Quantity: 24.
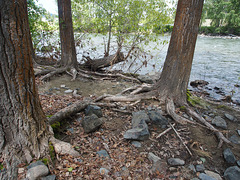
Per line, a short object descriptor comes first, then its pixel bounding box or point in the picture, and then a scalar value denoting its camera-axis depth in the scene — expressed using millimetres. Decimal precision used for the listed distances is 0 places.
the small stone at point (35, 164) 2295
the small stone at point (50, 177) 2216
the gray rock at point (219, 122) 4156
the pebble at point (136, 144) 3395
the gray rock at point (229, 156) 3100
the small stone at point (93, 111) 4152
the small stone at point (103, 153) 3042
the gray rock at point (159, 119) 4000
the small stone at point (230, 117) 4548
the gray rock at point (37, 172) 2156
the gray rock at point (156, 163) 2936
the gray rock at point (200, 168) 2932
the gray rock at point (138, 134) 3500
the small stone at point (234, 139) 3666
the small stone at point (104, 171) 2628
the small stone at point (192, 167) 2942
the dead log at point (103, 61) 8995
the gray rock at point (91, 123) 3599
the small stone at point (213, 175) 2793
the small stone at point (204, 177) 2751
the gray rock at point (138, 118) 3917
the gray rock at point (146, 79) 8070
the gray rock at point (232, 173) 2752
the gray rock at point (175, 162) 2996
